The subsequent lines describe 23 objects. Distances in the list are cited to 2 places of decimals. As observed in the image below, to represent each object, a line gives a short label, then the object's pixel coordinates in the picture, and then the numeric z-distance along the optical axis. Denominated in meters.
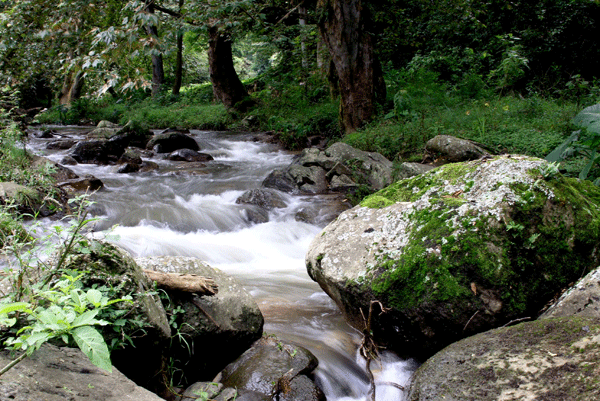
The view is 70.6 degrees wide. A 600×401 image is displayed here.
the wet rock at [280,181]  9.38
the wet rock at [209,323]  3.11
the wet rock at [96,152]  11.80
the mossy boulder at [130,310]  2.48
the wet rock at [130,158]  11.58
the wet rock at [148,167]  11.34
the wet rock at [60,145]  13.71
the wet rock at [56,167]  7.89
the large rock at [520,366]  2.29
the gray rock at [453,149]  7.88
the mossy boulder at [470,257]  3.32
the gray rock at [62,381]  1.70
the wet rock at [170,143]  13.53
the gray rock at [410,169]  7.85
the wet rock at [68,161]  11.37
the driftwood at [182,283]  3.11
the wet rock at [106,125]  18.38
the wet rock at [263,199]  8.45
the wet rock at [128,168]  11.02
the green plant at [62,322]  1.66
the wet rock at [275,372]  2.99
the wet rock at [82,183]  8.57
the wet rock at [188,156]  12.84
